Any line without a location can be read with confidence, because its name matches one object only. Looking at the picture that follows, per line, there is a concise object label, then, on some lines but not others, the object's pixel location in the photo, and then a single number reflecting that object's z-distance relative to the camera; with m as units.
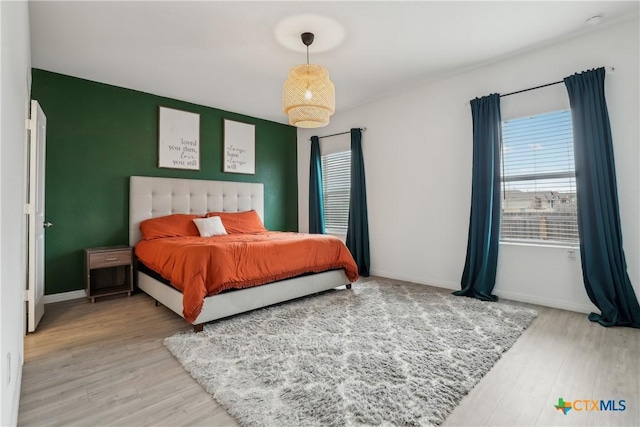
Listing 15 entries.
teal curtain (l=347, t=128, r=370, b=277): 4.66
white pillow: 4.10
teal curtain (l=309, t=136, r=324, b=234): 5.29
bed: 2.81
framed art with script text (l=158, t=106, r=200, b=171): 4.29
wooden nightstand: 3.43
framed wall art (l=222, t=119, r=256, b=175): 4.94
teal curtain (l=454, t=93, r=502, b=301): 3.37
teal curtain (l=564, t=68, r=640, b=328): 2.65
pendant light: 2.67
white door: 2.60
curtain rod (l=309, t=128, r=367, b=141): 4.73
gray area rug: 1.59
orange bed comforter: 2.63
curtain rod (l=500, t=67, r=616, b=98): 2.76
